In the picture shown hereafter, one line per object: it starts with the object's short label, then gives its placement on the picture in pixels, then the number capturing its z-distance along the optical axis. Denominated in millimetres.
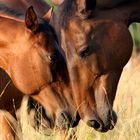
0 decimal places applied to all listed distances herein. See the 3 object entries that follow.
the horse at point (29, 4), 14516
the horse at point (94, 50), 12844
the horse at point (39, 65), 12258
